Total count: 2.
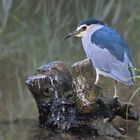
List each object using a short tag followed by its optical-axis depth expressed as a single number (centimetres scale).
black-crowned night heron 1082
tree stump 1006
